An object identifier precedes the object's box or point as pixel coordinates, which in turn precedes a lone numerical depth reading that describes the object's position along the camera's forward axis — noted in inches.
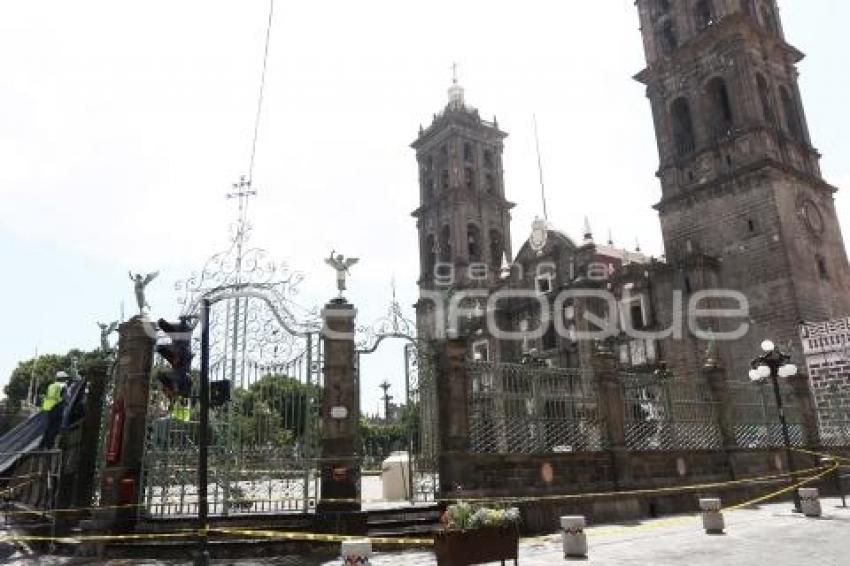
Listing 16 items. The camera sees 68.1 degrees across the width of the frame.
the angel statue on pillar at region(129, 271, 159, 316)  536.4
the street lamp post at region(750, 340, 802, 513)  617.3
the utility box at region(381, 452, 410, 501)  658.8
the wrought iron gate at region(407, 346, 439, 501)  526.6
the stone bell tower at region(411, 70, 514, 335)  2081.7
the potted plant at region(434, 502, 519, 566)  318.3
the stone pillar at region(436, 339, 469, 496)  497.7
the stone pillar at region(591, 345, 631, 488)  606.9
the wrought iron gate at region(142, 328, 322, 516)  489.4
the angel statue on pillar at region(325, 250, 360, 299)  529.3
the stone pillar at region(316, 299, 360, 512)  469.4
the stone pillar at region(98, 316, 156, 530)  473.1
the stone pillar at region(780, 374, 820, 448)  848.3
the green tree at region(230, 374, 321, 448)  514.3
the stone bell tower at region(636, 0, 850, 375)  1256.2
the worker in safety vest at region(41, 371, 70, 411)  603.2
